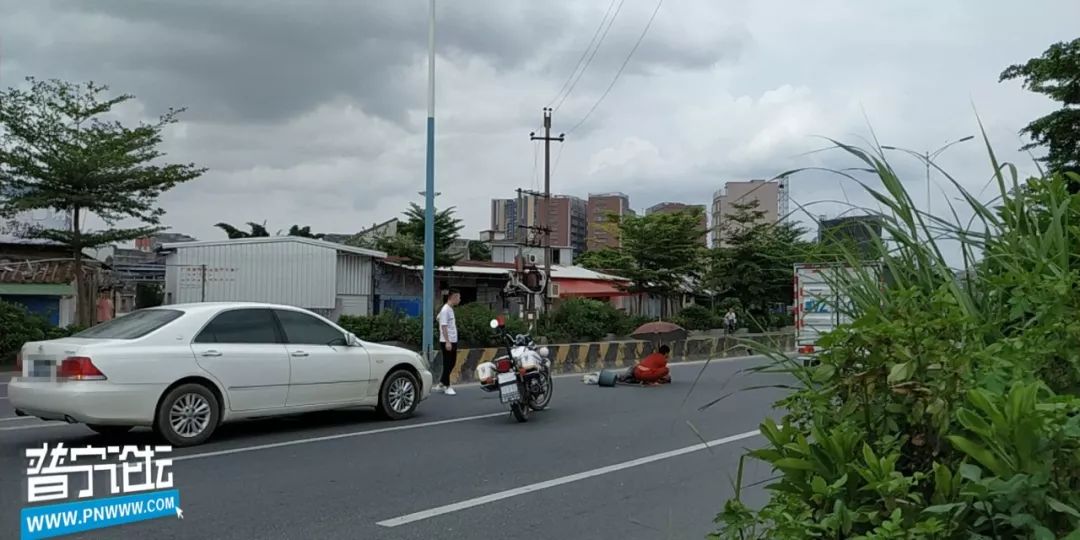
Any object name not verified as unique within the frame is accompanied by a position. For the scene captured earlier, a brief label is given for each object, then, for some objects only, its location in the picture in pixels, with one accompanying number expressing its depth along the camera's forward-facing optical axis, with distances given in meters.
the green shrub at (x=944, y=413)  1.63
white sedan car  7.31
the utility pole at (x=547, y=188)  27.50
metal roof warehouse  24.55
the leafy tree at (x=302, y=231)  39.44
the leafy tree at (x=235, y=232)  36.03
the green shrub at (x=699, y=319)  36.41
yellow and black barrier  16.12
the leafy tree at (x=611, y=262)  36.41
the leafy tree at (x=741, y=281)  34.94
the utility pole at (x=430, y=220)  16.23
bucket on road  15.02
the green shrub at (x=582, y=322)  27.61
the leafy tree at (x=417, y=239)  28.97
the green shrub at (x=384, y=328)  23.38
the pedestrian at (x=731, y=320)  32.32
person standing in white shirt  13.10
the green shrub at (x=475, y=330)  23.44
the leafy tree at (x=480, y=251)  50.94
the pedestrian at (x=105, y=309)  24.52
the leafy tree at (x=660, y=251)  35.22
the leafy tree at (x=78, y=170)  19.95
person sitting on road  15.19
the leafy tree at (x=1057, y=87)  16.50
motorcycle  9.93
